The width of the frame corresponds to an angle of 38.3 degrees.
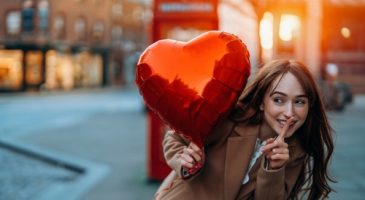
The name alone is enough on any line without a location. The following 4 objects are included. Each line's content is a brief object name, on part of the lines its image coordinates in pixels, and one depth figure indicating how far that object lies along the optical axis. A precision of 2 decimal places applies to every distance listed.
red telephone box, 5.66
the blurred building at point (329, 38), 24.11
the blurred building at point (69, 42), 26.53
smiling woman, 1.67
